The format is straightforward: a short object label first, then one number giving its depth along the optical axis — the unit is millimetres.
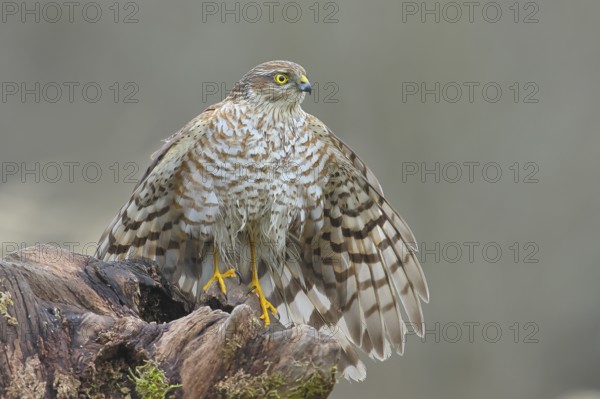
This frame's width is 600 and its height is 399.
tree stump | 6375
